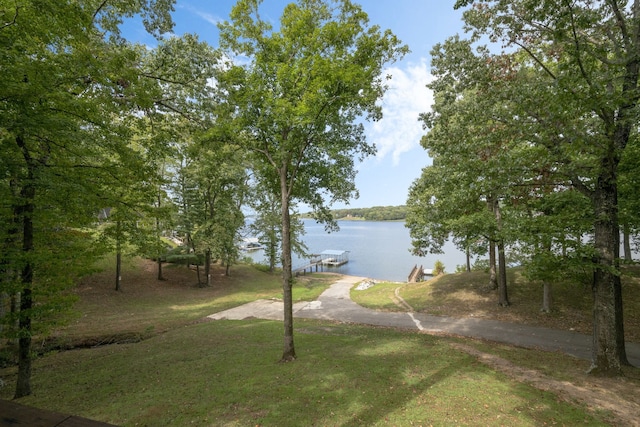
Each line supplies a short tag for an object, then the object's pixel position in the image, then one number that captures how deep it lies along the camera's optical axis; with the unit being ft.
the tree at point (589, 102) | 20.21
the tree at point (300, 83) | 26.22
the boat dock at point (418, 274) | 103.73
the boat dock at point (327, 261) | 134.04
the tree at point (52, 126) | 17.25
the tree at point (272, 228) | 91.25
